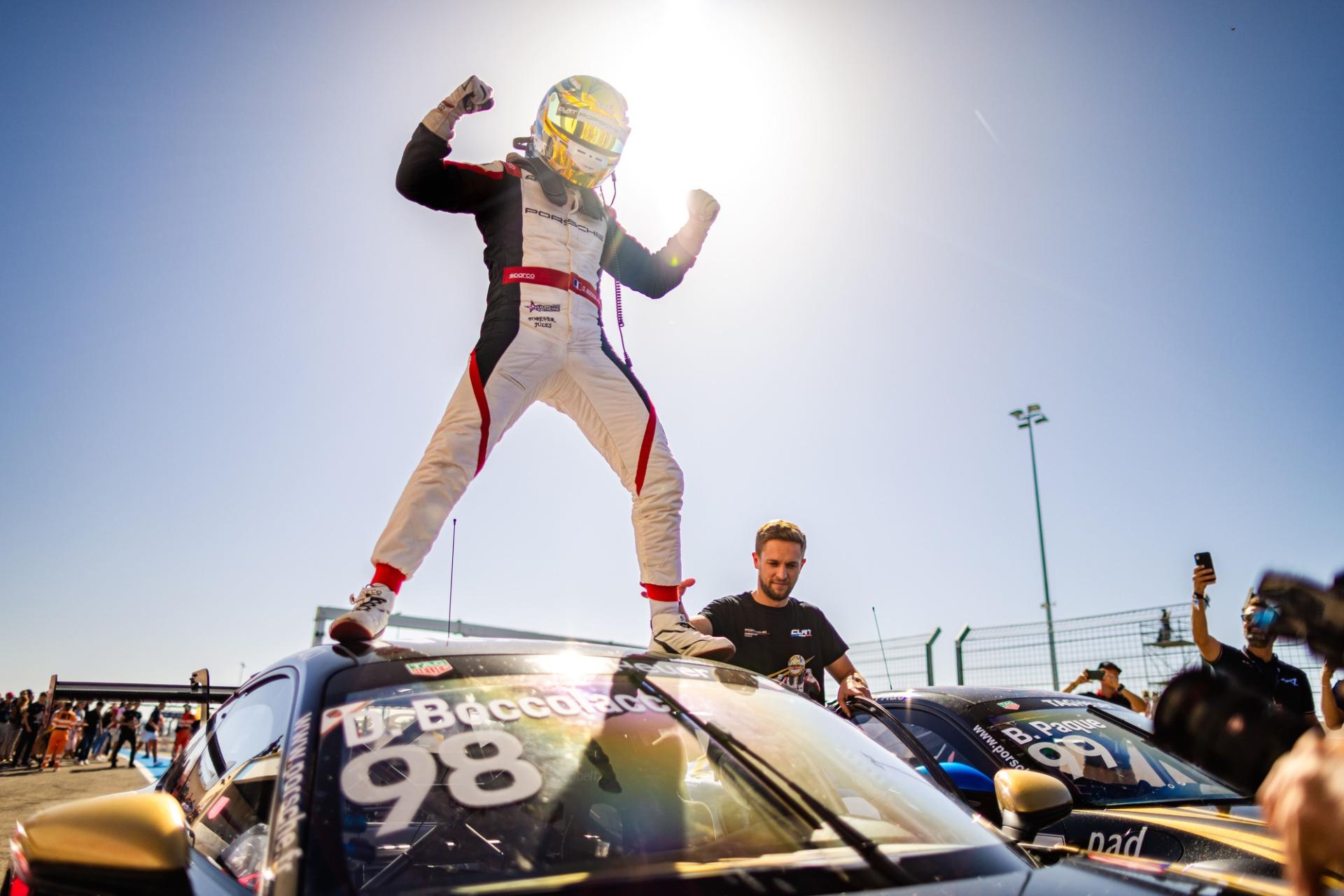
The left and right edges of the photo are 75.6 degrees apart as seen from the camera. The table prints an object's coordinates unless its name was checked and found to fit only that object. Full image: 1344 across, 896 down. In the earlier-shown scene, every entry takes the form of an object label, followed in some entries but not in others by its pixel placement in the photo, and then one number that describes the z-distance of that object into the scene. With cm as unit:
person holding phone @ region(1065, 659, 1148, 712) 777
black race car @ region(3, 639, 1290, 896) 127
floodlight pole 2125
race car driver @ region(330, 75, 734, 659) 314
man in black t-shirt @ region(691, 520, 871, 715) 451
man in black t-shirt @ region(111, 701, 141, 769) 1916
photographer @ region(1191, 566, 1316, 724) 478
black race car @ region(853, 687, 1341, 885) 263
